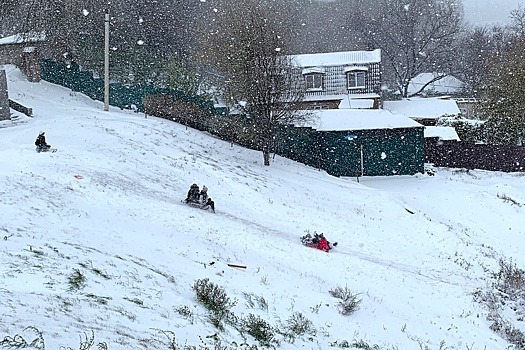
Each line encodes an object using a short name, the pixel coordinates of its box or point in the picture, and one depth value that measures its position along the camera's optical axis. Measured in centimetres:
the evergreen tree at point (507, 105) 3588
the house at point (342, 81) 4178
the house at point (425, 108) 4306
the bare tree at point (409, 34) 6359
